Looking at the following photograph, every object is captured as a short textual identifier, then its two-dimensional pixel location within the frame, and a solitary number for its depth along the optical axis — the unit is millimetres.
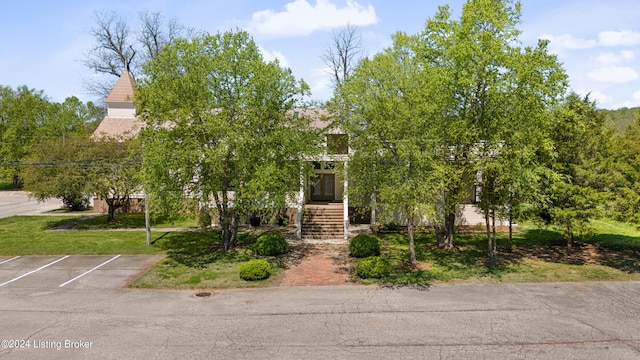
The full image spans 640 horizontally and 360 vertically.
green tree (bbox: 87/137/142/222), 24484
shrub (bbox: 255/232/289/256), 19500
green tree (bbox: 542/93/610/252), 17672
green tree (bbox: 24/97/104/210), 24422
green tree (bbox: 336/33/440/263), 15562
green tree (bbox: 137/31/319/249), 16672
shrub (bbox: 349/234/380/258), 18984
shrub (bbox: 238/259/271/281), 15992
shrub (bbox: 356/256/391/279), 16017
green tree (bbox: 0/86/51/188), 51812
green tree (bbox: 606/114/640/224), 16234
